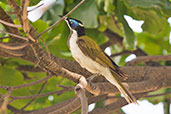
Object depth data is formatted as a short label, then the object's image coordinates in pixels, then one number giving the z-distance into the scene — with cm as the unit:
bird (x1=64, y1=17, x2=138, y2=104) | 583
